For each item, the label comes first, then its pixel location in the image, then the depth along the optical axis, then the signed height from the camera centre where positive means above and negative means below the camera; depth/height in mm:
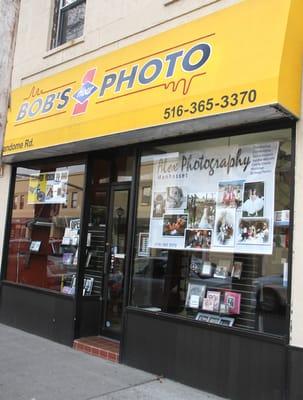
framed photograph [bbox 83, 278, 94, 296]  7473 -519
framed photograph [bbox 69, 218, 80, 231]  7672 +390
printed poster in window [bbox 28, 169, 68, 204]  8070 +992
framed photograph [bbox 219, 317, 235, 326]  5469 -662
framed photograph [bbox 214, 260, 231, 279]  5644 -107
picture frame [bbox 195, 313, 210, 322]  5730 -663
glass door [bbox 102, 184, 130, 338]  7184 -117
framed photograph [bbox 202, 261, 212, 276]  5854 -113
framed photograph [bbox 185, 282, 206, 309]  5906 -437
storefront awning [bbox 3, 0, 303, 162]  4832 +1943
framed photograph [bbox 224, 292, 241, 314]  5523 -452
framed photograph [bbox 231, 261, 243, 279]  5512 -101
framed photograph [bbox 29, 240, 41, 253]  8548 +21
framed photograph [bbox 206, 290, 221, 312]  5707 -433
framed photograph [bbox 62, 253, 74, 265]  7754 -139
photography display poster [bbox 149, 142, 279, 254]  5328 +680
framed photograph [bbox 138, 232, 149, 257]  6488 +119
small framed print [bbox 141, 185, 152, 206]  6566 +767
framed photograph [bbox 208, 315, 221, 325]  5590 -669
